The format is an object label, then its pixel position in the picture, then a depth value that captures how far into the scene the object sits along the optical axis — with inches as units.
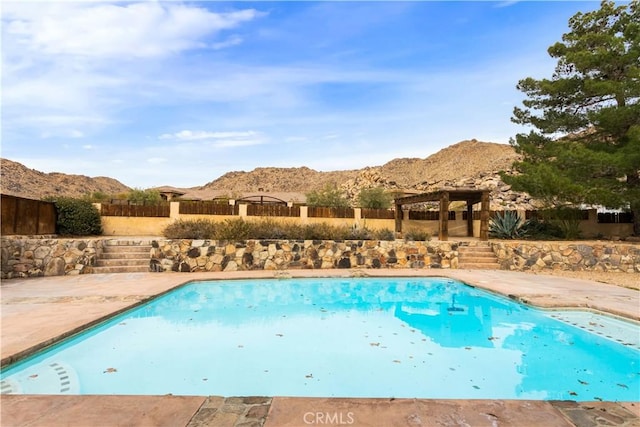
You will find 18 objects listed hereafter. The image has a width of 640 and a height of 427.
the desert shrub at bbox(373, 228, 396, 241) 518.3
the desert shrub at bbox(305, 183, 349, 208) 1116.1
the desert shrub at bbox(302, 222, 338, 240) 490.3
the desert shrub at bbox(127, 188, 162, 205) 1049.8
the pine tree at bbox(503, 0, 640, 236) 525.3
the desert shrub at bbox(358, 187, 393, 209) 1137.4
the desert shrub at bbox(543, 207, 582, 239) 596.7
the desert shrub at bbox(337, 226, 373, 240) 503.2
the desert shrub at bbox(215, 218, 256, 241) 459.8
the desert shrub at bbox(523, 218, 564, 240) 607.2
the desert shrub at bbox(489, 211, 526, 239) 596.1
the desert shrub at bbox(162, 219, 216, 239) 472.7
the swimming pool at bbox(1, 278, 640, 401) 150.7
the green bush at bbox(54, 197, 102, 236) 553.8
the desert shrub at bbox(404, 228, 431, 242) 517.9
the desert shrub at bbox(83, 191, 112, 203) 1153.5
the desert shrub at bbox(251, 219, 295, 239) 477.7
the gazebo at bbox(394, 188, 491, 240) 546.0
